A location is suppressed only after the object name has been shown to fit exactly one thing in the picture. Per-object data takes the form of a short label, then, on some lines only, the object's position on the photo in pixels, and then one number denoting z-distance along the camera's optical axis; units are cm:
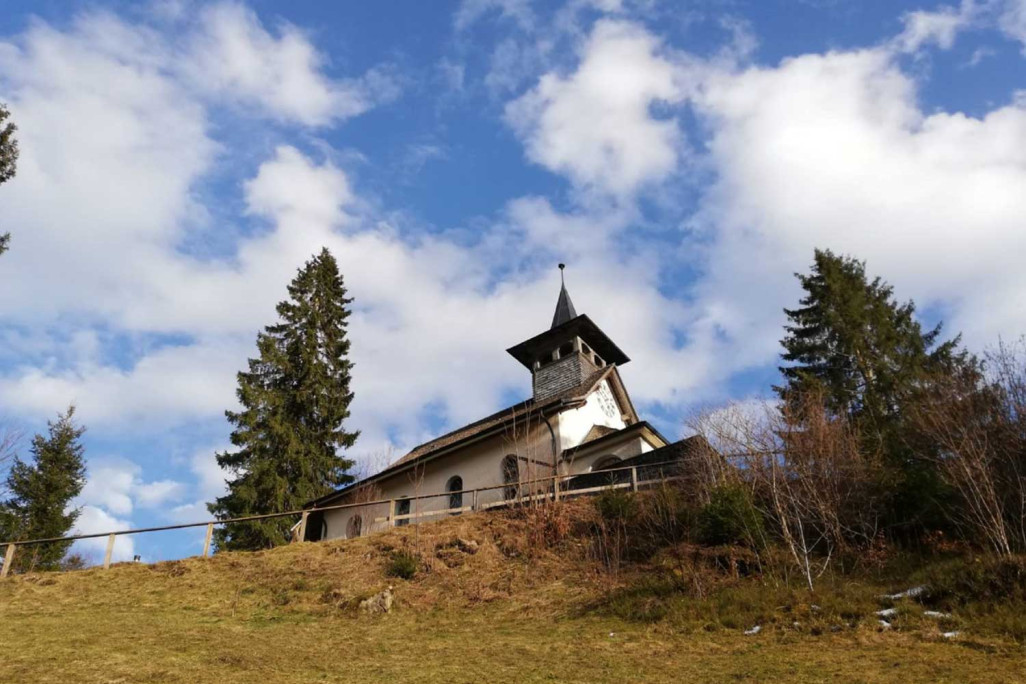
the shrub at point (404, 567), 1714
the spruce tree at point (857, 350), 2287
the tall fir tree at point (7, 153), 1869
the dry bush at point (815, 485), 1473
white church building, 2355
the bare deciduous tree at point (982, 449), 1248
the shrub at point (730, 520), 1471
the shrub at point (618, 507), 1764
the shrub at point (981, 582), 1073
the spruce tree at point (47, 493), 2917
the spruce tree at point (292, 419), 2844
